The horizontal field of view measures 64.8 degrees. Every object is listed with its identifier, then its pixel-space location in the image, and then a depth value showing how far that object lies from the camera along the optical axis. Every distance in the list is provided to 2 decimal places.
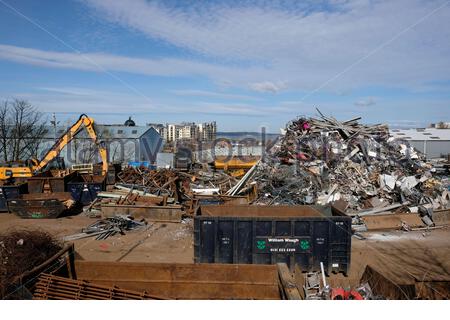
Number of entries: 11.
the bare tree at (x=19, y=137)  33.84
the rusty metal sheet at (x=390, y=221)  14.33
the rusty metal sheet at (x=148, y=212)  15.25
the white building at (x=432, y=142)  45.16
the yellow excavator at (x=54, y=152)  19.93
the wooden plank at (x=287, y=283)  5.73
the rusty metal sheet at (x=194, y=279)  7.02
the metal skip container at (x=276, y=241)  9.37
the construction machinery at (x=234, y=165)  22.62
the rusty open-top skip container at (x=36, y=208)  15.90
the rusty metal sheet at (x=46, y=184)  18.70
